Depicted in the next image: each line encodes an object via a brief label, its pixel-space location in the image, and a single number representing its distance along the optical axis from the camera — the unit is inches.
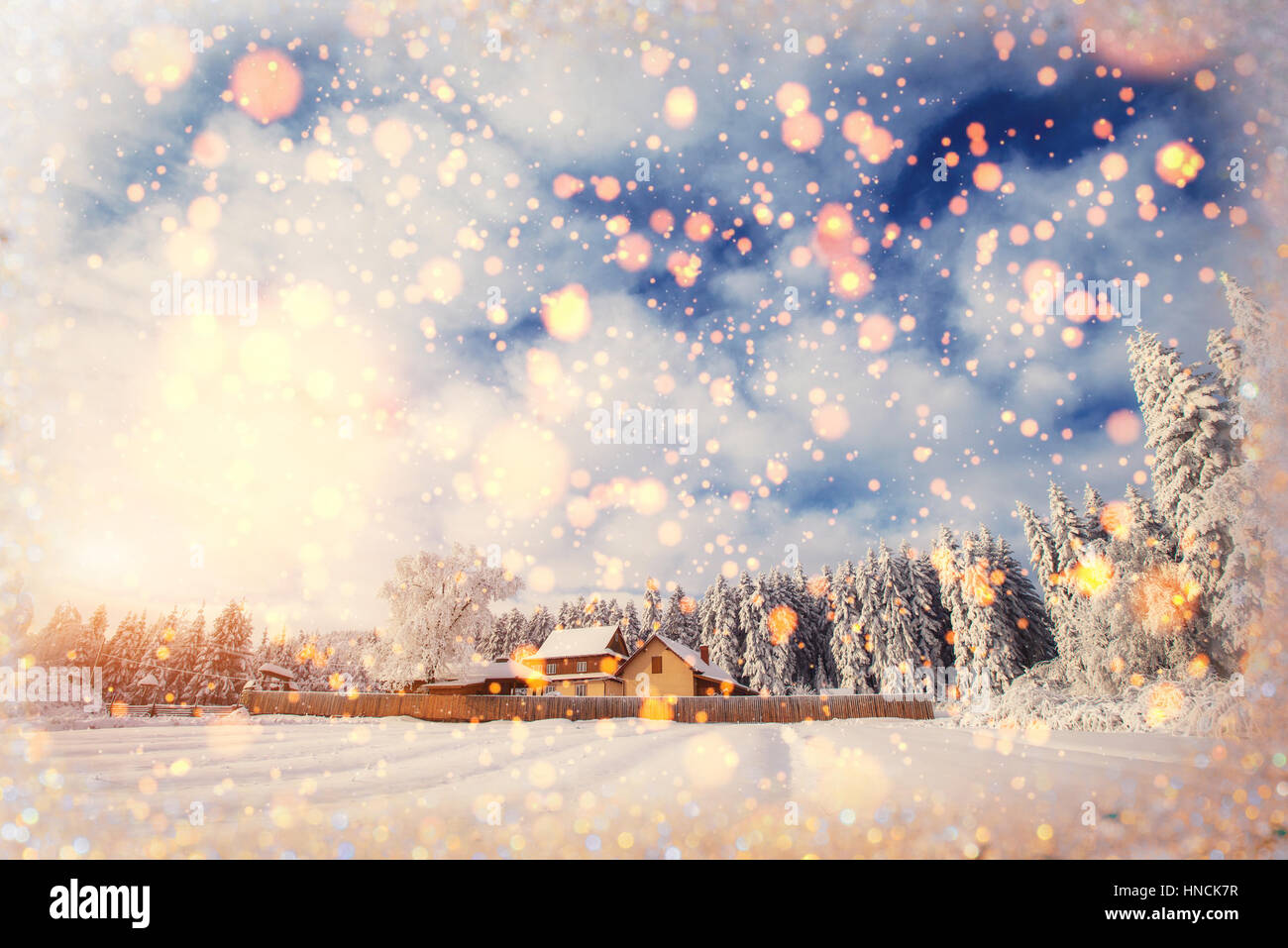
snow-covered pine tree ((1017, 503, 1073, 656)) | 1238.3
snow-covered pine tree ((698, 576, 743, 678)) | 1765.5
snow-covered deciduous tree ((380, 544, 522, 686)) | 1144.8
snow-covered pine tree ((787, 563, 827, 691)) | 1862.7
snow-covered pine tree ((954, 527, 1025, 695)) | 1360.7
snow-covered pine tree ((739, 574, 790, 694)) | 1638.8
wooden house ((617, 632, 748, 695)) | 1412.4
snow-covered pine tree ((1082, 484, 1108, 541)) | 1249.4
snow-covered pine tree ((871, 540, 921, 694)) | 1600.6
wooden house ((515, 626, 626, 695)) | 1572.3
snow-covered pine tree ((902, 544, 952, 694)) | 1621.6
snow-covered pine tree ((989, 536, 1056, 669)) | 1433.3
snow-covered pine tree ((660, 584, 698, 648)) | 2166.6
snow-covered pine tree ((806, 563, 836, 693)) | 1924.2
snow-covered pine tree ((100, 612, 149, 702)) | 2436.0
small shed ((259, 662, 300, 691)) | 2235.5
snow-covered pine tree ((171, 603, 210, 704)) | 2458.2
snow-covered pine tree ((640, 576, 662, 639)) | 2248.5
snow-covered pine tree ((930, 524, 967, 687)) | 1462.8
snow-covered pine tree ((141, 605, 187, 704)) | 2474.2
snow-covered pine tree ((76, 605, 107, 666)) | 2049.7
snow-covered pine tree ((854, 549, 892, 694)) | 1642.5
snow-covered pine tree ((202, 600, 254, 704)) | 2466.8
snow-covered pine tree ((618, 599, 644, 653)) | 2201.5
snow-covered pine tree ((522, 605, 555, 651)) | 2554.1
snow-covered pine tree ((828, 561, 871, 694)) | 1654.8
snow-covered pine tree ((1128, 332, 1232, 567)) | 568.4
